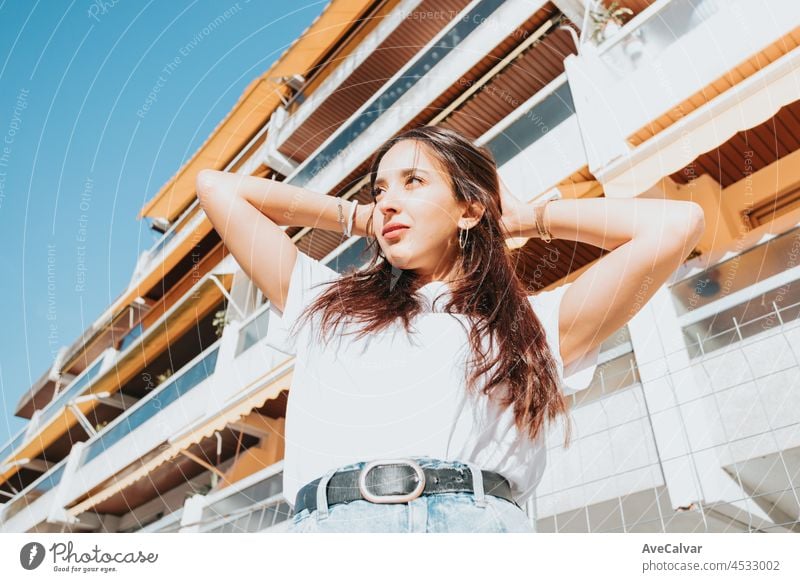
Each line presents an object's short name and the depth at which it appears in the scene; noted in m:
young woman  0.78
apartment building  2.29
